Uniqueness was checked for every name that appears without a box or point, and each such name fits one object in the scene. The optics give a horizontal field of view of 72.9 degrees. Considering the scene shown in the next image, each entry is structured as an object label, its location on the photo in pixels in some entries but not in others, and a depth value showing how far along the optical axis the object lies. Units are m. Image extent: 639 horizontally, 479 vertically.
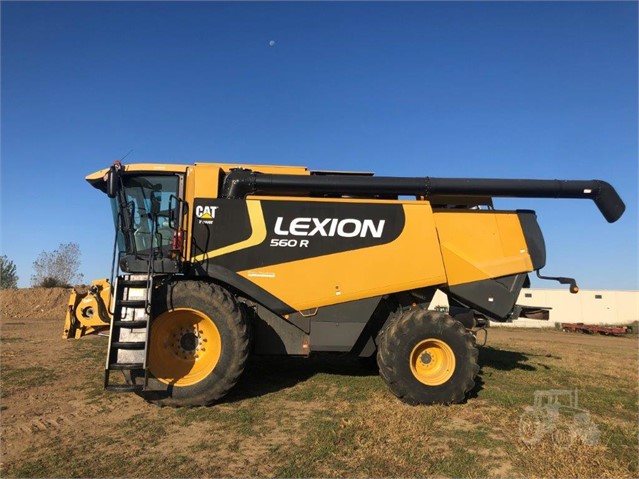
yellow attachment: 6.76
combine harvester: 5.99
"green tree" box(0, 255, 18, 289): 47.42
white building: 33.81
